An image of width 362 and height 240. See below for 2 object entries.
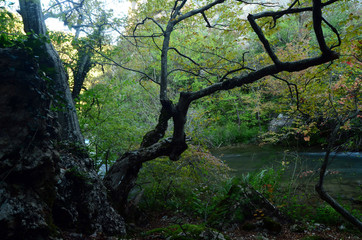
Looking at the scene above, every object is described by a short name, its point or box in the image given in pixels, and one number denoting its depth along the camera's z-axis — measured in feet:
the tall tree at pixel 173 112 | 9.38
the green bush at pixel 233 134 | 53.40
